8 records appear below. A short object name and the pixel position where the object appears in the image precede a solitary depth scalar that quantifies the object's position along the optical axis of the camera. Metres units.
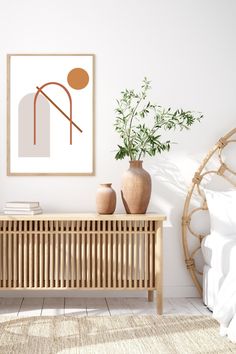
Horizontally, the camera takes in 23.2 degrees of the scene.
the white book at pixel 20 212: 4.04
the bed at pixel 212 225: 3.88
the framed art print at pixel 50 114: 4.49
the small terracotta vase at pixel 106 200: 4.17
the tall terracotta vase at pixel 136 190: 4.17
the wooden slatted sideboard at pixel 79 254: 4.09
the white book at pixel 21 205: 4.06
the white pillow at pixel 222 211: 4.12
